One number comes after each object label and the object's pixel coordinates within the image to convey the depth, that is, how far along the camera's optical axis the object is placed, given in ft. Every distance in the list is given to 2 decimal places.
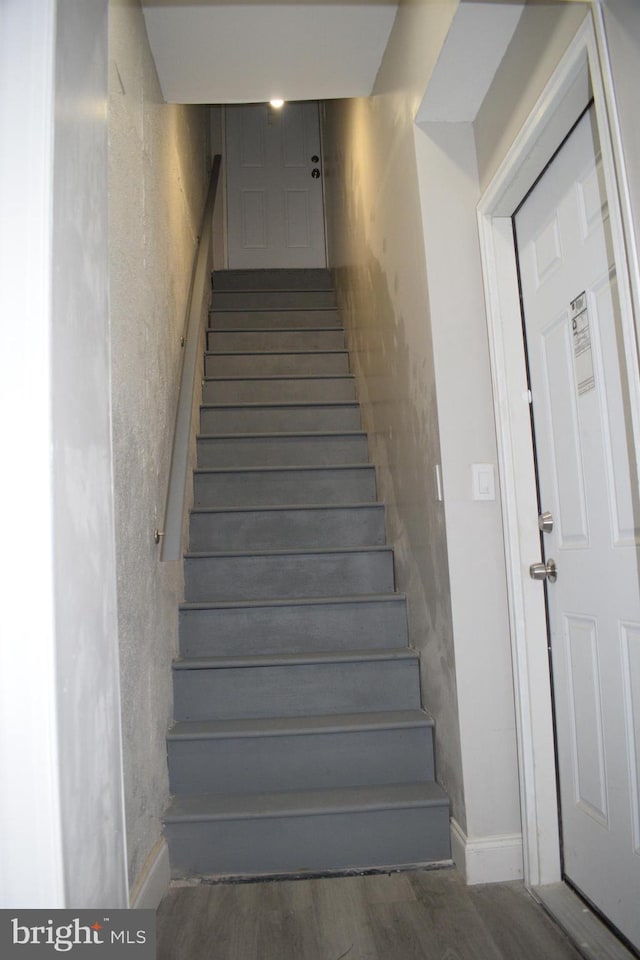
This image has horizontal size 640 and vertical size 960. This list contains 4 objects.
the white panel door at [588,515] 5.17
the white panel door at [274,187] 19.92
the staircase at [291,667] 6.84
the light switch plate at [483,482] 6.87
